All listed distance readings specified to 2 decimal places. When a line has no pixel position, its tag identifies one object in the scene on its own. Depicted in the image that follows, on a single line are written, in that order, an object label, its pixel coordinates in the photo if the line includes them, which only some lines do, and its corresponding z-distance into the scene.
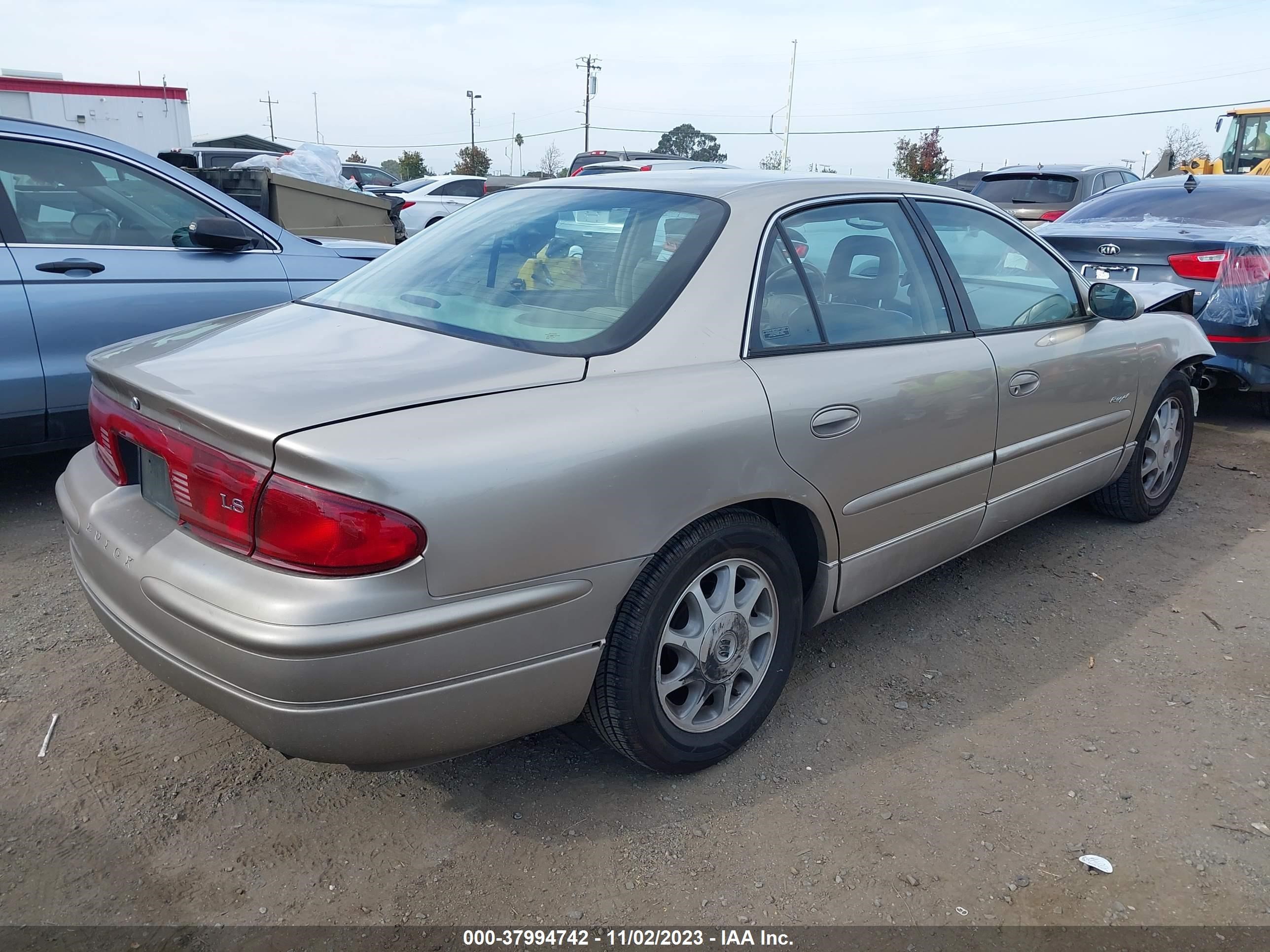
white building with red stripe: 22.52
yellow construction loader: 16.56
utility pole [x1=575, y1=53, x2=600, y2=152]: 61.74
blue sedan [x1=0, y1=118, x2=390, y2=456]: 3.94
